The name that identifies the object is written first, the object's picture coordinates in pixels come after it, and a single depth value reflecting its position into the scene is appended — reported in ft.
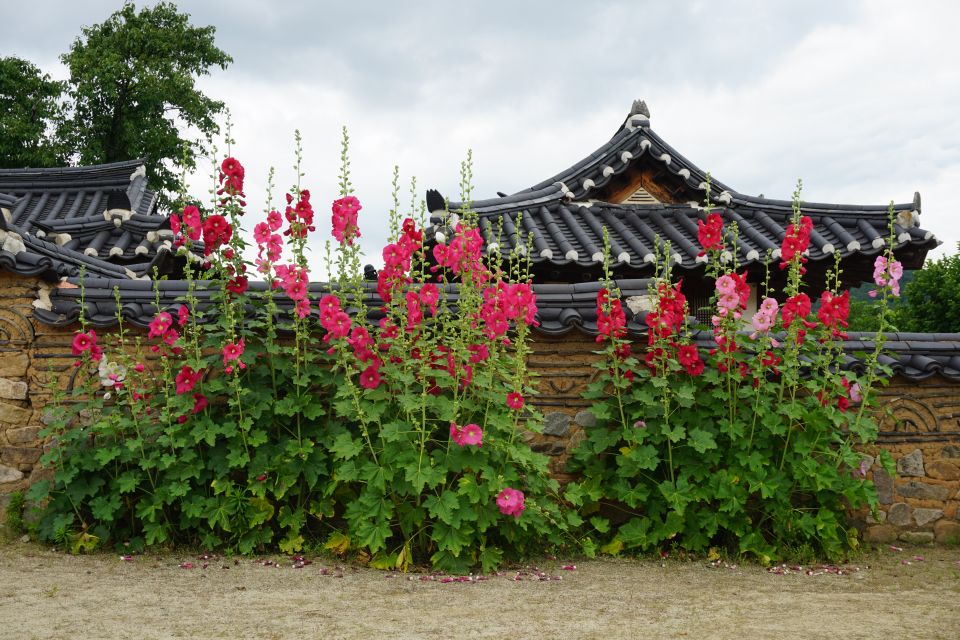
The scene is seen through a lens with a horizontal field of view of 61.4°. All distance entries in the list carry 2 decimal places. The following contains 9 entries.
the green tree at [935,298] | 59.72
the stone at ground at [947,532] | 20.77
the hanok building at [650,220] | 28.09
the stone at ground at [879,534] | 20.53
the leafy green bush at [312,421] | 16.06
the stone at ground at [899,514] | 20.66
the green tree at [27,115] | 61.05
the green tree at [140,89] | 63.77
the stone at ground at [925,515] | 20.76
